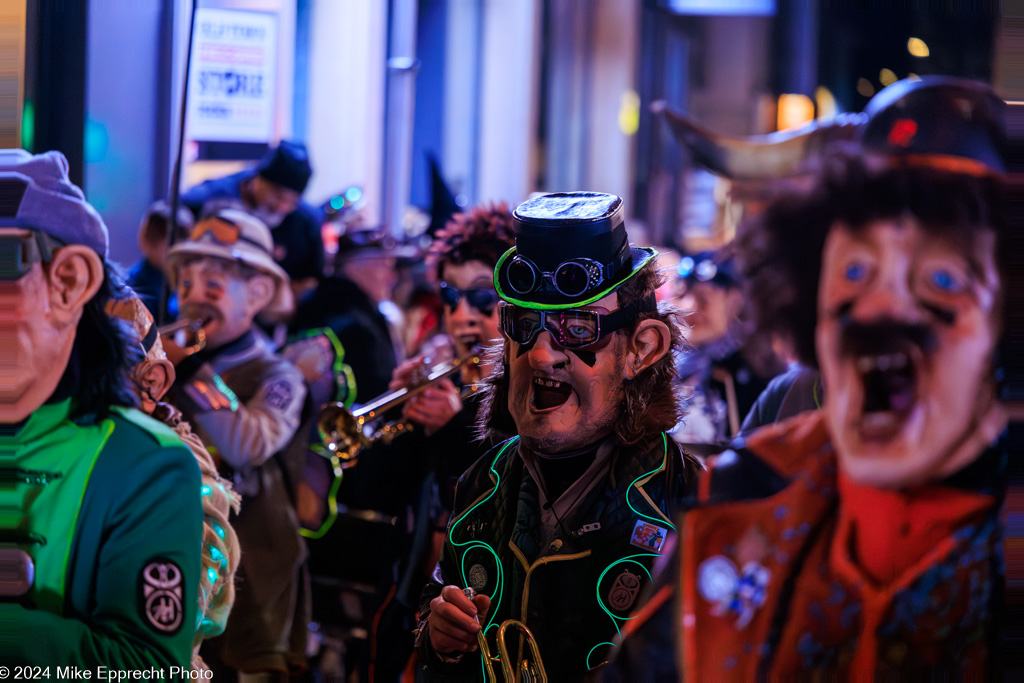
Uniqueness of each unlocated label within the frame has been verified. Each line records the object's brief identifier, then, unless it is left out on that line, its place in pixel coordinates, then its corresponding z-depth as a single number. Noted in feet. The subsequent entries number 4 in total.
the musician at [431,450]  13.16
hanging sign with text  23.86
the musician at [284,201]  23.02
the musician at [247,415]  15.11
